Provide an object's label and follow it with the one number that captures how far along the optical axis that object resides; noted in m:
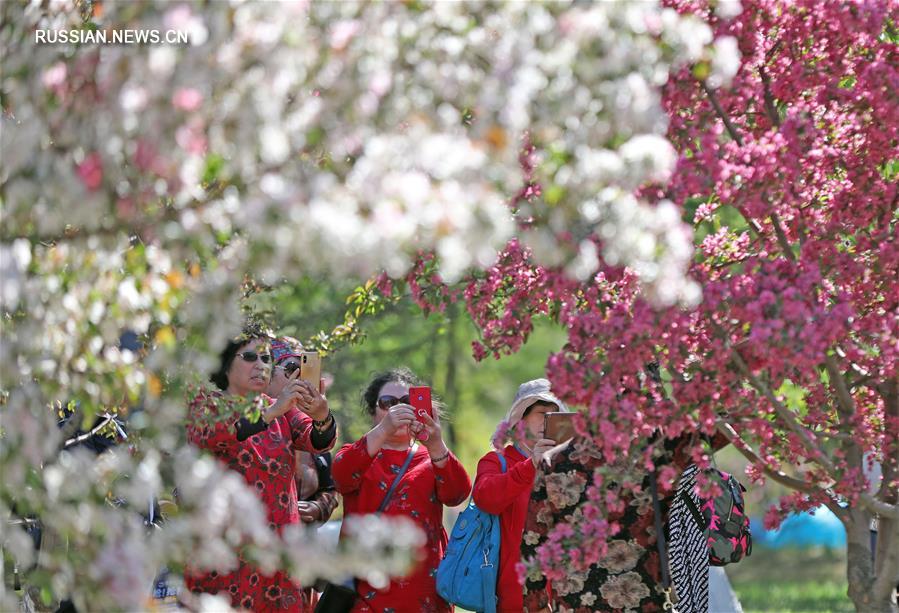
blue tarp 55.63
